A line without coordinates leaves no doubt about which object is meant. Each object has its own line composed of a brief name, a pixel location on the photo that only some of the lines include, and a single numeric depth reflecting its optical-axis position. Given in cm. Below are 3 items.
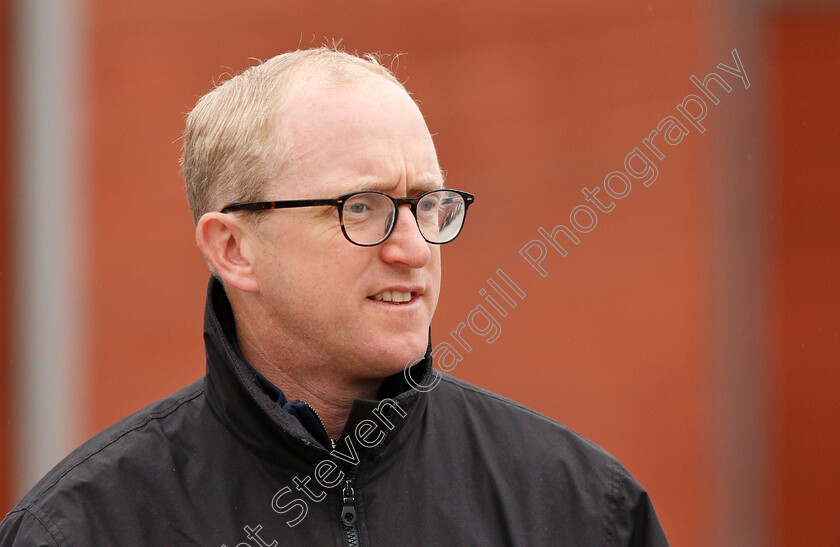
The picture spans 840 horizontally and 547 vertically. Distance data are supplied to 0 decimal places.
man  418
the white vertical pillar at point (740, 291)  1294
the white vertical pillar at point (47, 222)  1248
